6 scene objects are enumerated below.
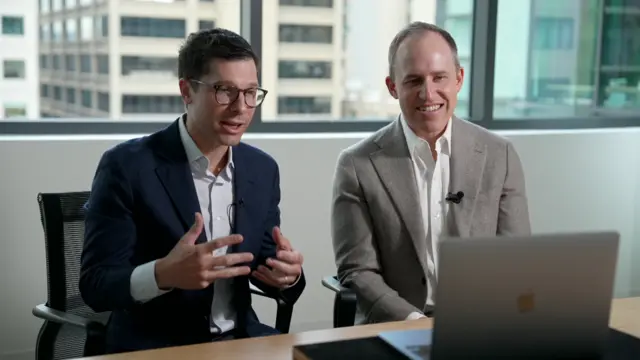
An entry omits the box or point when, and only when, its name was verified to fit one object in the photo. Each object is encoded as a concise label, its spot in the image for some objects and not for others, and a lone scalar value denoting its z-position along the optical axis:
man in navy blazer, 2.00
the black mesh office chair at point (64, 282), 2.17
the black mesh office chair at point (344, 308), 2.23
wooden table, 1.65
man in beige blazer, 2.38
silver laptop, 1.37
